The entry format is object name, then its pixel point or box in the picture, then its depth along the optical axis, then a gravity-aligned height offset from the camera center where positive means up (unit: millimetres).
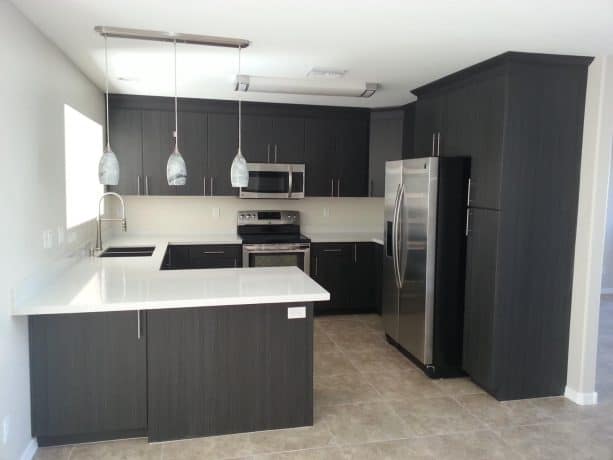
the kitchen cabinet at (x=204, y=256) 5129 -751
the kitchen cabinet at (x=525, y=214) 3334 -168
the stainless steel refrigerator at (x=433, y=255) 3756 -527
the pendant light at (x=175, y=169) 2809 +79
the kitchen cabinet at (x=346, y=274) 5484 -973
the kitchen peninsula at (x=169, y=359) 2738 -1001
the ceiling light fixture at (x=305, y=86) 3904 +793
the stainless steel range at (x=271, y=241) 5273 -603
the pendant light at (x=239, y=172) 2893 +70
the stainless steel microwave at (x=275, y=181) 5500 +44
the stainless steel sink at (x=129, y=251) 4535 -651
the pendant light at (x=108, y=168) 2721 +73
